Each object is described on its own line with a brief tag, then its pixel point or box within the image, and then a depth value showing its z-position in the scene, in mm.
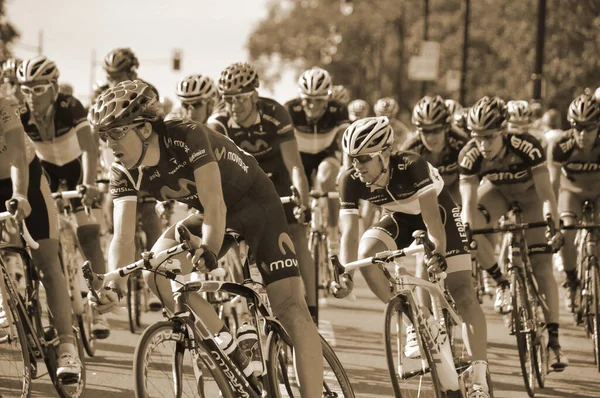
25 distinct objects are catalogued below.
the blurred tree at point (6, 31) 95937
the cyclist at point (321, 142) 26141
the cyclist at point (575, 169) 21391
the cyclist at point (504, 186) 19047
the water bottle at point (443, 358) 14312
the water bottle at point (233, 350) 12305
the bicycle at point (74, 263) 18891
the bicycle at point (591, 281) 20141
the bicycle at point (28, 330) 14164
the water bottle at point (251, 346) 12656
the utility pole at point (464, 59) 76450
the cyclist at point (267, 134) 19109
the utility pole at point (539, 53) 42719
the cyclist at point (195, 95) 21641
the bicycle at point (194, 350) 11562
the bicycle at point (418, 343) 14125
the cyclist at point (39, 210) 15141
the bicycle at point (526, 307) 18094
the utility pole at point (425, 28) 86562
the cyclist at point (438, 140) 19719
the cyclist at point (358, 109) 38219
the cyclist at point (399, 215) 14578
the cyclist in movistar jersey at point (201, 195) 12164
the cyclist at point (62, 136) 18687
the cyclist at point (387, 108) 34531
